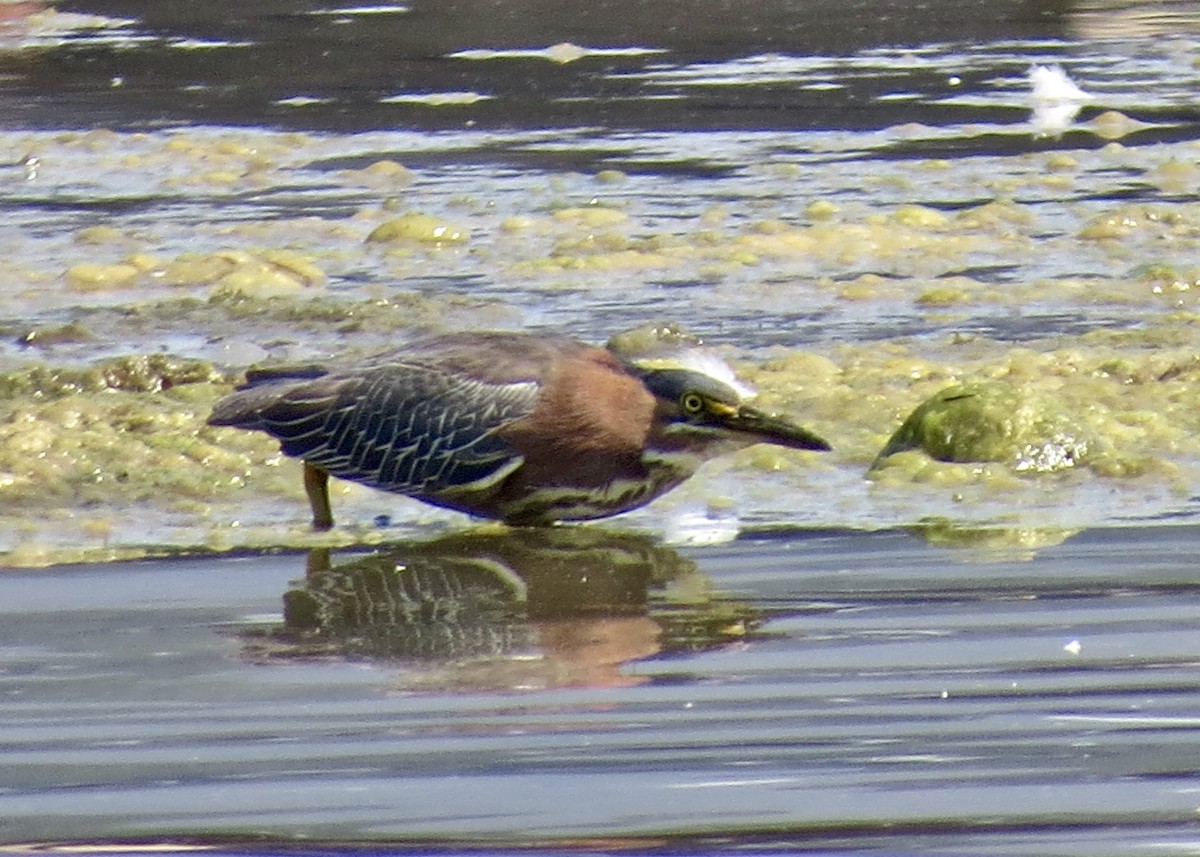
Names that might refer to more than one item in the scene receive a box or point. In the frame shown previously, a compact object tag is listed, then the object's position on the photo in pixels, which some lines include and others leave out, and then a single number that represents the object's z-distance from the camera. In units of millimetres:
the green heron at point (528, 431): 9633
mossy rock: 10414
